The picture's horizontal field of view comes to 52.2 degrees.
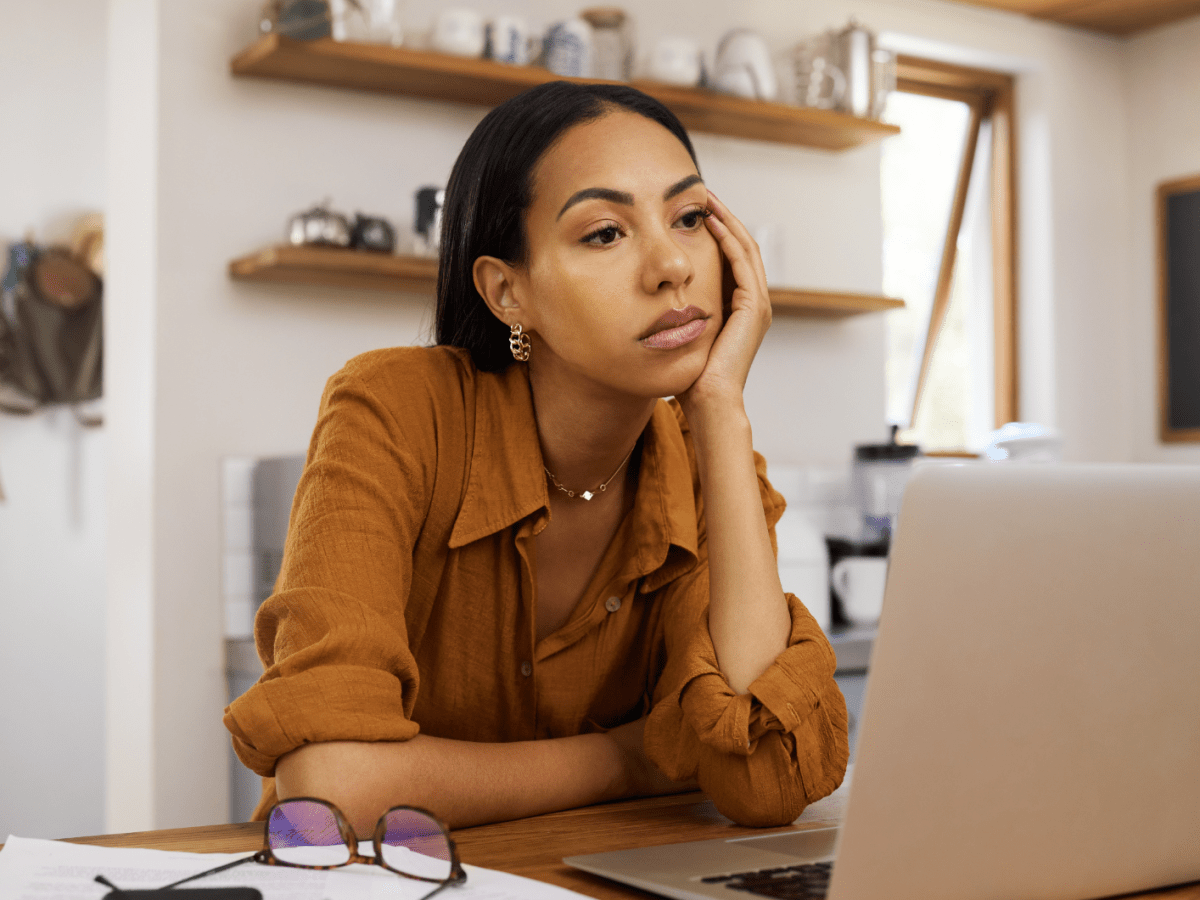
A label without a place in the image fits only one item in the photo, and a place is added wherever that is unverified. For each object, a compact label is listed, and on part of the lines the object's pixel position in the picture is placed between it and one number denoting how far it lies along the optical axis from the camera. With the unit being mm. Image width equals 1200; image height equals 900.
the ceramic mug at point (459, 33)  2611
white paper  688
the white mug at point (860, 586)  2787
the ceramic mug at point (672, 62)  2857
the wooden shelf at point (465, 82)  2443
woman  990
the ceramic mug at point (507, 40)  2658
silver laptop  570
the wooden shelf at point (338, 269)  2396
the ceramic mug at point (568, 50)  2717
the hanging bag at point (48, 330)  3279
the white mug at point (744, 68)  2977
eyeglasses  717
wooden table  771
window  3832
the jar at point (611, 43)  2812
